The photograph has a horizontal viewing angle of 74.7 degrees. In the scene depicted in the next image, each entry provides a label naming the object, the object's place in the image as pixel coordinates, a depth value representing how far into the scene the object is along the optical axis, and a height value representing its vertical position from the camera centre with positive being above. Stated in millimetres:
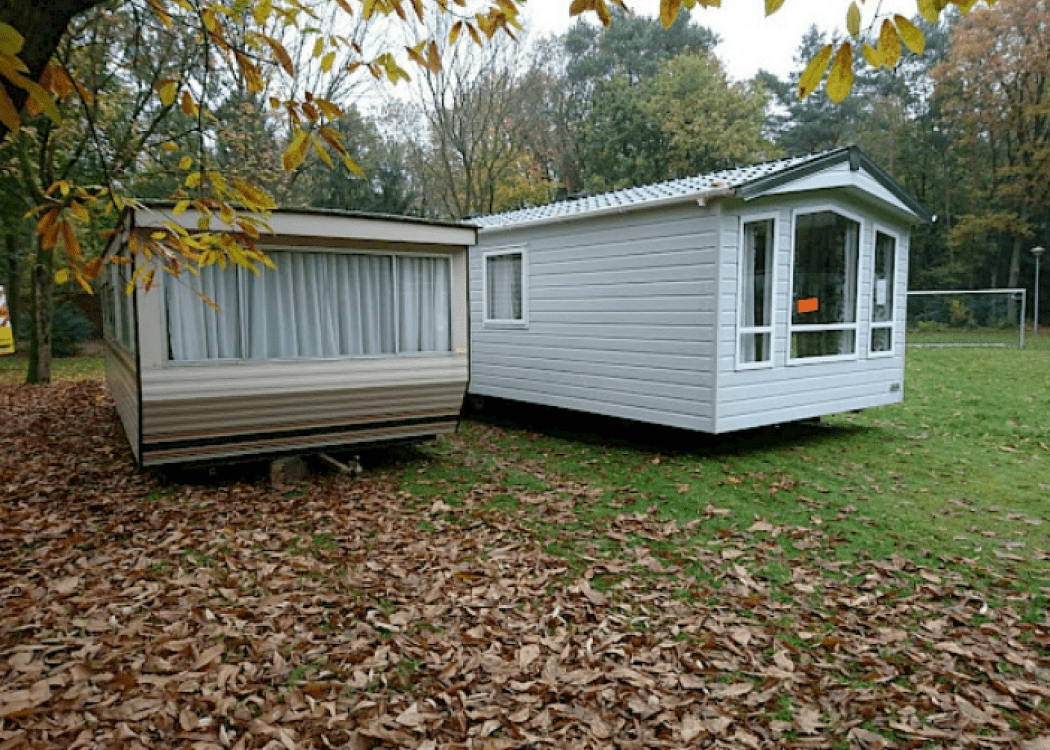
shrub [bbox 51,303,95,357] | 18406 -361
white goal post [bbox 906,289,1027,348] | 20203 -150
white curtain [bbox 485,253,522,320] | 9164 +381
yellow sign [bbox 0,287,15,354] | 15812 -337
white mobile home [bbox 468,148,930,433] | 6758 +199
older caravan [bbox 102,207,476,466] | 5512 -249
